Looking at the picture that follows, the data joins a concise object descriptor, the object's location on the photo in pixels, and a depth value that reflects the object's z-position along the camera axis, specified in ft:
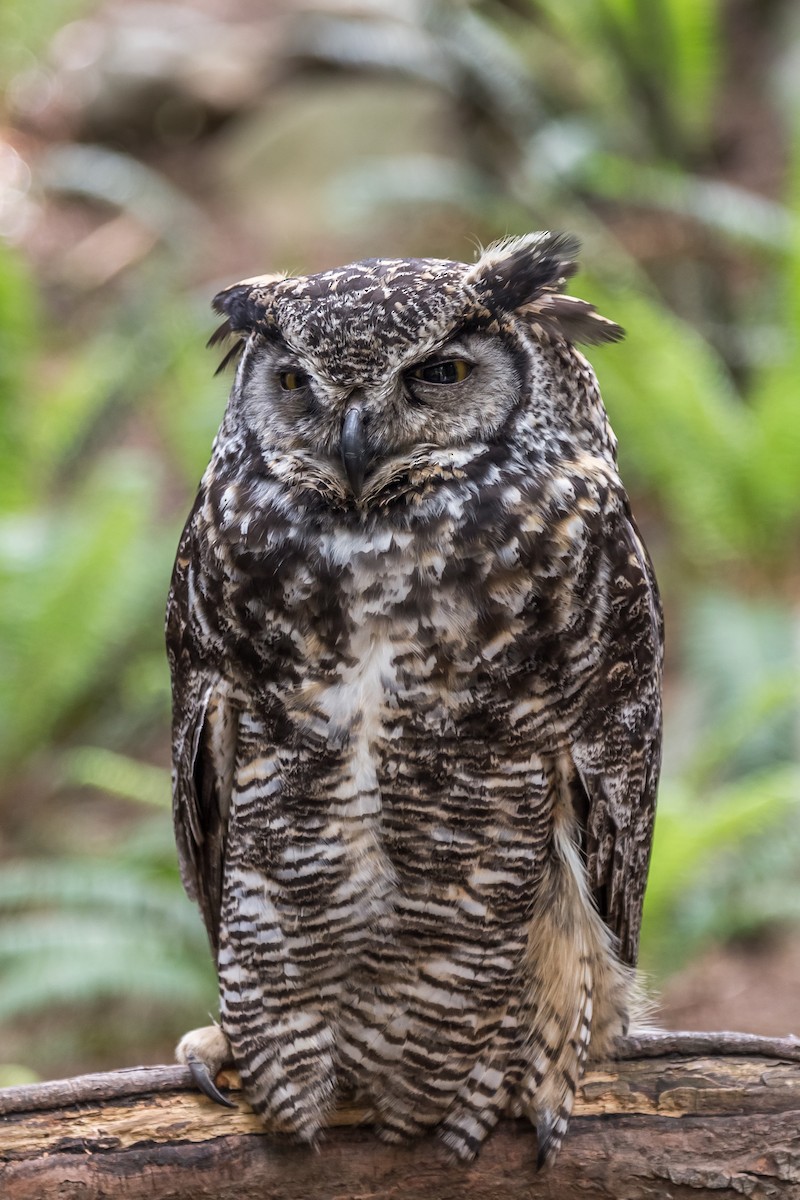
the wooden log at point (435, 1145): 23.30
